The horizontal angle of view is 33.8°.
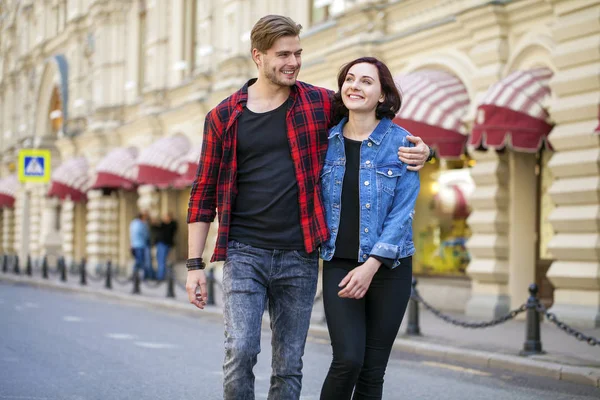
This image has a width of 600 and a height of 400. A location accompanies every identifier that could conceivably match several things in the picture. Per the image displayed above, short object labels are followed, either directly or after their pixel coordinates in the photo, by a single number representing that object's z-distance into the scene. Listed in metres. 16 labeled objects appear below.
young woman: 4.16
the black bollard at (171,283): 19.29
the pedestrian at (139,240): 26.55
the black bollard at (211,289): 17.33
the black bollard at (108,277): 23.35
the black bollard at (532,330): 10.04
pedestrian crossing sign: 28.25
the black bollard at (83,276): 24.56
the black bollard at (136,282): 21.27
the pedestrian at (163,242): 26.30
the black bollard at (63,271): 26.84
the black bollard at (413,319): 12.07
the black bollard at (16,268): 33.22
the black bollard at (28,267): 31.06
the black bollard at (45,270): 28.80
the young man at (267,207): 4.26
